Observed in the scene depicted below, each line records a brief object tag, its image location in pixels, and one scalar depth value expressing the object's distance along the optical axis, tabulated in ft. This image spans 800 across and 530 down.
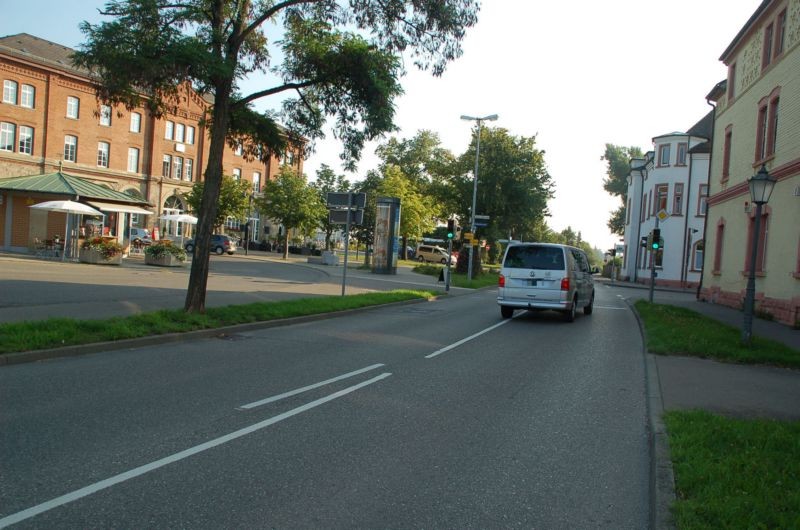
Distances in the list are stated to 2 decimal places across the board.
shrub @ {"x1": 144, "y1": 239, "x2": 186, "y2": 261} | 94.55
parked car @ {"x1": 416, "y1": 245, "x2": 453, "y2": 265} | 232.12
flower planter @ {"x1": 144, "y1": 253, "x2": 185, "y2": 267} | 94.43
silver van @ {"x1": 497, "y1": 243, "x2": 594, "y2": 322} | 52.31
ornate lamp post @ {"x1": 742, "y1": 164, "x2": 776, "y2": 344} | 39.96
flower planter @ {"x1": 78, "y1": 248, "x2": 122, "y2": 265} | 88.89
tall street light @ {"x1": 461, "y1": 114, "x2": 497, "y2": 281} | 108.99
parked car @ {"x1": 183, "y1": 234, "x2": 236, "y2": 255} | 158.92
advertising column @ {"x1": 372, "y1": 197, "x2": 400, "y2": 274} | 117.19
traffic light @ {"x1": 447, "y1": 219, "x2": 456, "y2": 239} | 83.70
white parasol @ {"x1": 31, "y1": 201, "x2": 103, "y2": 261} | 90.07
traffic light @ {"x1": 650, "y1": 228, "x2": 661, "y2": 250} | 77.48
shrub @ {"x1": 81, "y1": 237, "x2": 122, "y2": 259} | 88.89
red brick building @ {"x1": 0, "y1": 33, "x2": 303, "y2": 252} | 138.00
